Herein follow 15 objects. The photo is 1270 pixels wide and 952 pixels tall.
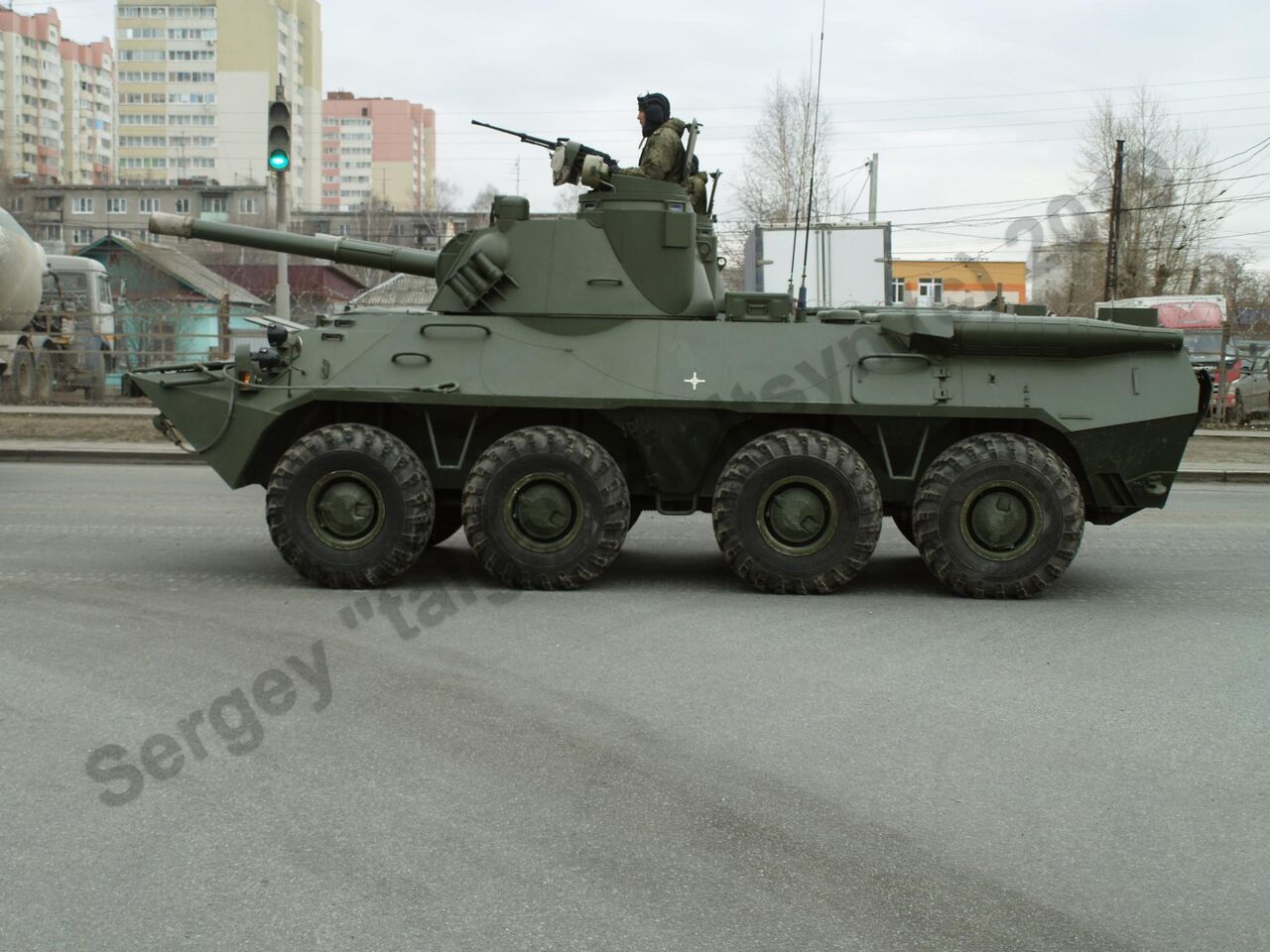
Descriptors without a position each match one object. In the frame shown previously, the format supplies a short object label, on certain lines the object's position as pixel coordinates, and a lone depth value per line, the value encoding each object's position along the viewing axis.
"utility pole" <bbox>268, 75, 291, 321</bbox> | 16.23
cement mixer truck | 21.58
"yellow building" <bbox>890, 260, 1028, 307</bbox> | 41.16
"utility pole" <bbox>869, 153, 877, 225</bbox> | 27.47
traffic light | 16.23
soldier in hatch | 9.75
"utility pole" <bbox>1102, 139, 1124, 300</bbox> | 36.16
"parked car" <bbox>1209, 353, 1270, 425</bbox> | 25.56
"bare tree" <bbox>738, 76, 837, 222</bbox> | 23.95
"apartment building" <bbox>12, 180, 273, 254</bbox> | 84.62
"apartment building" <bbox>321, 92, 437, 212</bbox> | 145.00
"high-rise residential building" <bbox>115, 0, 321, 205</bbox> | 110.12
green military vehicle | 8.76
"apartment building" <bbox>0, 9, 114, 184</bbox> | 121.25
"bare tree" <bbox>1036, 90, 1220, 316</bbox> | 43.72
